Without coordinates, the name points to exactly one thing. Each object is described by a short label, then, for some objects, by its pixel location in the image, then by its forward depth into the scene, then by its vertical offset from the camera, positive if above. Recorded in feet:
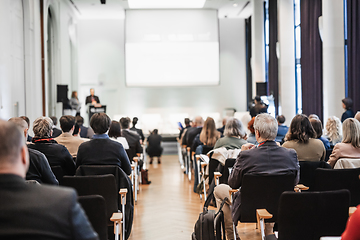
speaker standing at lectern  44.61 +1.35
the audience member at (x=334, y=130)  17.10 -1.10
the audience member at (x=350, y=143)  11.68 -1.17
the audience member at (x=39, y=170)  8.75 -1.37
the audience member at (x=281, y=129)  19.50 -1.29
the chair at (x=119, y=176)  10.55 -1.93
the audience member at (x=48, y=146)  11.03 -1.01
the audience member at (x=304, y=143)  12.16 -1.18
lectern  42.98 +0.24
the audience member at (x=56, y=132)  20.10 -1.13
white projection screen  47.39 +7.61
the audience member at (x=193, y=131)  24.82 -1.50
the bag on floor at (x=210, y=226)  9.82 -3.08
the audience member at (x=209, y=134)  19.66 -1.35
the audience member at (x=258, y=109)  31.55 -0.14
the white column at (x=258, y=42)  43.08 +7.51
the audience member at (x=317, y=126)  13.94 -0.73
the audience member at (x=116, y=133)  17.39 -1.07
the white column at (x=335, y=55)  24.17 +3.31
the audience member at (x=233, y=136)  14.99 -1.15
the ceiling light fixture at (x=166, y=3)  45.16 +12.82
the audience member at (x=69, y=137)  13.83 -0.97
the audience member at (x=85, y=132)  23.13 -1.33
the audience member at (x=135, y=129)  27.00 -1.39
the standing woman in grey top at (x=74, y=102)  42.39 +0.97
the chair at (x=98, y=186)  9.07 -1.87
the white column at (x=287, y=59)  36.24 +4.56
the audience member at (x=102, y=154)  11.39 -1.32
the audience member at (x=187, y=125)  29.27 -1.29
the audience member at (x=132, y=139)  21.50 -1.68
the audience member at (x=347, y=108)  22.68 -0.14
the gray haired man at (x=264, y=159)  9.63 -1.33
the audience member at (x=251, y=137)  15.84 -1.30
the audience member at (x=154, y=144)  32.09 -2.99
